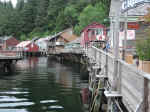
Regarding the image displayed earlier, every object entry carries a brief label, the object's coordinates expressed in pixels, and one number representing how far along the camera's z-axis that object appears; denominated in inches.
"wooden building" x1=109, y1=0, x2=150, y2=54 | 423.3
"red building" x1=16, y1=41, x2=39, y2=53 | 3008.1
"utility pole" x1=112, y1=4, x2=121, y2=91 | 264.4
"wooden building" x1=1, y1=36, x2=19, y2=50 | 3246.7
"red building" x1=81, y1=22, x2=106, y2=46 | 1348.7
